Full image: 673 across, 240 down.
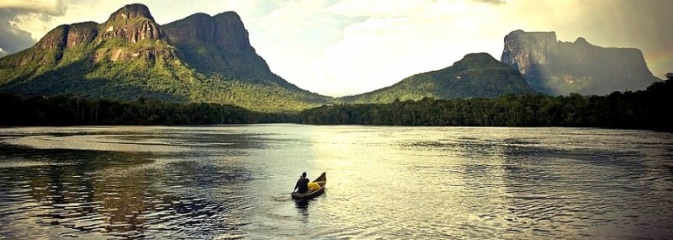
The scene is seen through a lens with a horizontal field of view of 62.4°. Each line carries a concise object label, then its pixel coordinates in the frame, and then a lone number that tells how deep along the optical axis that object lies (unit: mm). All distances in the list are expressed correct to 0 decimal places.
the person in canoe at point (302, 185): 35625
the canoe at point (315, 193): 35250
